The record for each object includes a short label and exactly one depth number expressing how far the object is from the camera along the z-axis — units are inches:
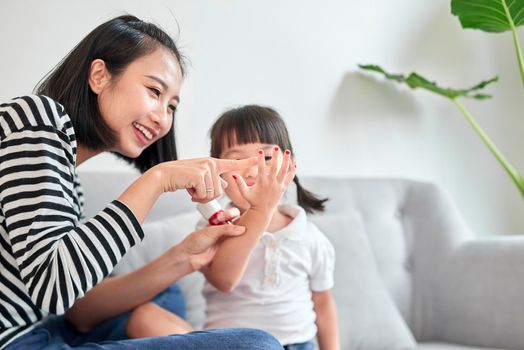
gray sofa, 60.9
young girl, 52.0
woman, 36.6
